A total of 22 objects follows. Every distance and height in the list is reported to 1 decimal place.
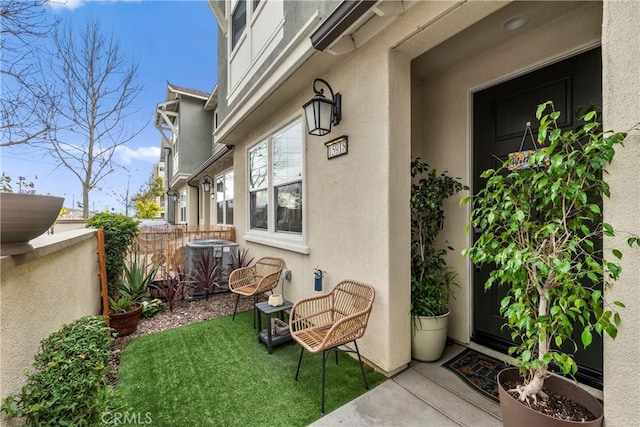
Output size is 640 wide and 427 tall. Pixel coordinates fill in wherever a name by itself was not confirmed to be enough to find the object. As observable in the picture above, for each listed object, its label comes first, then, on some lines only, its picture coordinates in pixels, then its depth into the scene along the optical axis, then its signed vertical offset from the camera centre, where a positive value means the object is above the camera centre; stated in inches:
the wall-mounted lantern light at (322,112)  116.6 +42.8
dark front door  89.0 +35.3
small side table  121.3 -57.7
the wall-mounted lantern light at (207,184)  387.9 +38.6
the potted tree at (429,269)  108.0 -26.4
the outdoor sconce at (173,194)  632.4 +40.4
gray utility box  204.5 -33.1
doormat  91.8 -61.2
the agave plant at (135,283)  160.8 -43.6
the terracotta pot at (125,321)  138.6 -57.2
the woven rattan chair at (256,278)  152.2 -41.5
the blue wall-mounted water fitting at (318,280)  132.5 -35.0
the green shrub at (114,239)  153.3 -16.3
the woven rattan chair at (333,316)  89.9 -42.2
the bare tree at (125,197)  627.3 +34.8
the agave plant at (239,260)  214.1 -41.1
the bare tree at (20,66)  113.0 +67.5
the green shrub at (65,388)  49.9 -34.9
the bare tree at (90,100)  219.0 +103.4
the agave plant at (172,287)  174.6 -52.3
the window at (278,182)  162.2 +19.4
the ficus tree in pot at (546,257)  54.2 -11.1
